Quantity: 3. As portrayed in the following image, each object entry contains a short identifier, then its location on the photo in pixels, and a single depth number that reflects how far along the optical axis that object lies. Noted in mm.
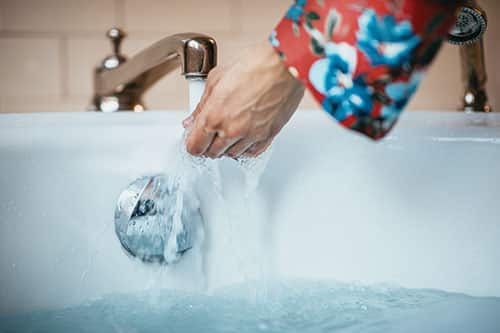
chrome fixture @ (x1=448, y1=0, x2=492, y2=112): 860
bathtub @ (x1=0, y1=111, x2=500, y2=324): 751
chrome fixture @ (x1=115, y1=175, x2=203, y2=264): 764
